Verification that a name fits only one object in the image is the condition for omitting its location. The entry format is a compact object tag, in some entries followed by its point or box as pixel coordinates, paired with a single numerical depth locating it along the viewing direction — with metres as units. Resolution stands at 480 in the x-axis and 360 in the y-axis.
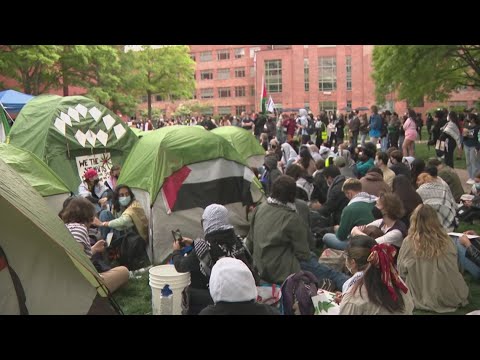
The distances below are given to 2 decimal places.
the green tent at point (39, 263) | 4.19
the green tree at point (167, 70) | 45.31
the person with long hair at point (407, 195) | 6.26
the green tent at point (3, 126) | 12.07
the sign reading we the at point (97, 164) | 10.08
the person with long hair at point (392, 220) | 5.32
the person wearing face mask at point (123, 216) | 6.57
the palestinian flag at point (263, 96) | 20.20
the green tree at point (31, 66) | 24.03
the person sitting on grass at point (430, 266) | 4.97
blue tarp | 16.36
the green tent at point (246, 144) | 12.48
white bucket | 4.77
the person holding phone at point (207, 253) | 4.48
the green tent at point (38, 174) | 7.02
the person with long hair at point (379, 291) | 3.56
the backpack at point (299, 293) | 4.27
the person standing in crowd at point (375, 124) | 16.77
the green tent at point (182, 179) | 7.10
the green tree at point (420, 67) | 16.52
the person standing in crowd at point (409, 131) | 14.61
